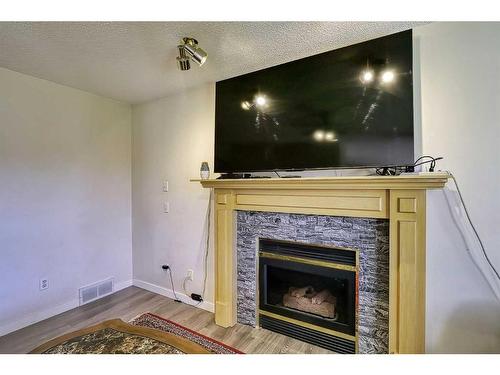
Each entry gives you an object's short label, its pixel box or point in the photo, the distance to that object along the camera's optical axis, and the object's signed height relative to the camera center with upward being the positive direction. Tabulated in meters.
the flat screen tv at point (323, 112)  1.44 +0.55
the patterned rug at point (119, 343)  1.08 -0.77
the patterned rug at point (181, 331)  1.74 -1.24
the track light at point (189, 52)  1.54 +0.93
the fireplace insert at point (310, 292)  1.67 -0.87
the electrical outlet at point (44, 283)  2.16 -0.91
